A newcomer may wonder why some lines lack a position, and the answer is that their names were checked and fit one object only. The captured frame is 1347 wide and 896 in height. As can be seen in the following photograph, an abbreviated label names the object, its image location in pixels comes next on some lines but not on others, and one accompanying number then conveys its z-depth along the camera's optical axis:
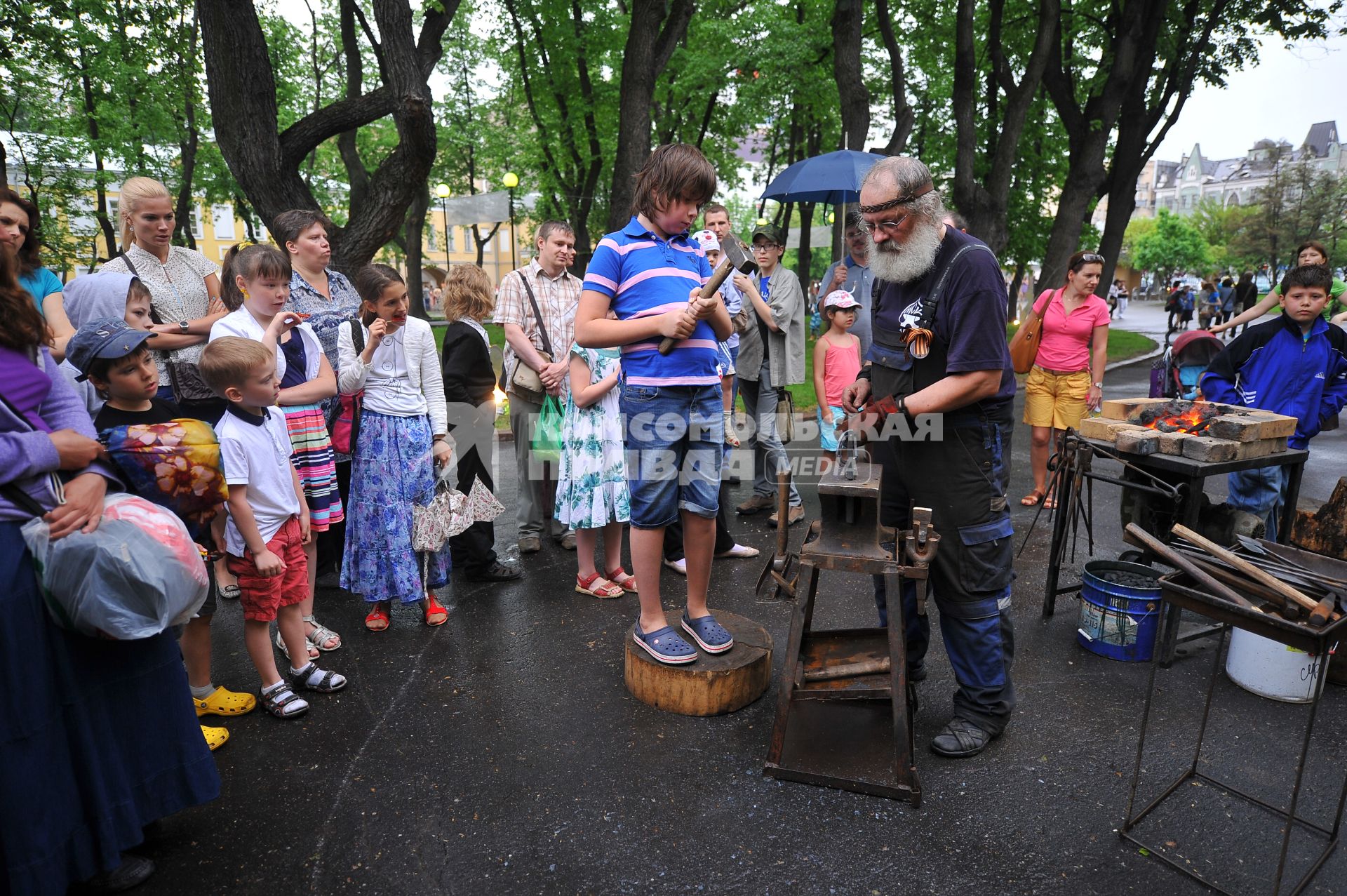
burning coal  4.04
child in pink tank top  5.98
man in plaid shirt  4.78
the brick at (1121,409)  4.50
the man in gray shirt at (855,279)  6.14
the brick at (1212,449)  3.69
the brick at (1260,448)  3.79
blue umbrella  8.69
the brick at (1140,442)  3.86
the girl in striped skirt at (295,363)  3.48
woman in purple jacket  2.02
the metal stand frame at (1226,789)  2.17
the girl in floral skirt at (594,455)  4.47
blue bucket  3.71
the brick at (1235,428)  3.73
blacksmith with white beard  2.72
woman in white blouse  3.82
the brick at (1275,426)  3.83
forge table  3.69
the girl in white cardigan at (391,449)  3.97
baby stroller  5.70
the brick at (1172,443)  3.82
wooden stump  3.26
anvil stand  2.72
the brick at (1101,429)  4.09
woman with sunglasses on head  5.95
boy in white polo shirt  2.98
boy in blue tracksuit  4.30
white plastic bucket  3.38
